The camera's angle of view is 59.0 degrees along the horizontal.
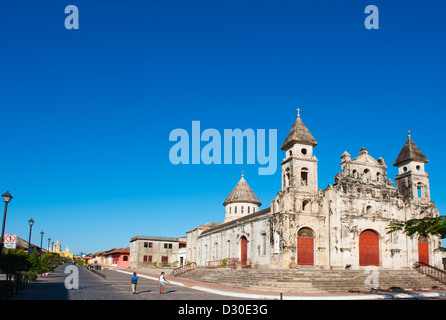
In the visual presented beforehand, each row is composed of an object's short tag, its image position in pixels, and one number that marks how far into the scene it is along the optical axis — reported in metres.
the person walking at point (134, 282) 23.51
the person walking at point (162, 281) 24.23
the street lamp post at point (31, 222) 32.53
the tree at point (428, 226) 17.36
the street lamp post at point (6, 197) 21.17
